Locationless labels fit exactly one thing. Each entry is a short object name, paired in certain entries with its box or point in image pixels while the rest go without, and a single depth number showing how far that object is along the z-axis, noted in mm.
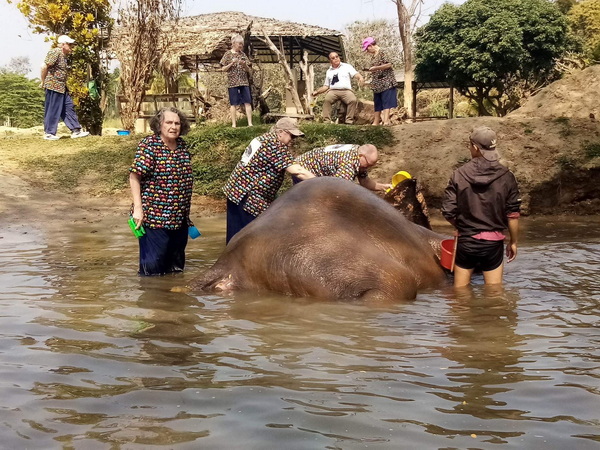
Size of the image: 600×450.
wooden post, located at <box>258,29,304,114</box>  20047
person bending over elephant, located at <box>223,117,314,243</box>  7004
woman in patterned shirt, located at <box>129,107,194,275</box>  6602
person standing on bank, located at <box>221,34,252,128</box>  15312
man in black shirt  6031
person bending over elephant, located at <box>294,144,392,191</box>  7141
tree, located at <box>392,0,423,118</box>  22875
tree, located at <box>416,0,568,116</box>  27938
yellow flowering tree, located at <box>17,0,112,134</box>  17766
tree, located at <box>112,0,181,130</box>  17859
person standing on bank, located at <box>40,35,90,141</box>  15336
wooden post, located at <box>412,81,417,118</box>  27258
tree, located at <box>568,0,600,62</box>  33281
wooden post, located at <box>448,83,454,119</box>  29166
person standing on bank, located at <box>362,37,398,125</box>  14852
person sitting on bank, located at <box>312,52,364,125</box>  15023
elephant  5426
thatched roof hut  21750
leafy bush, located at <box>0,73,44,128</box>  32656
